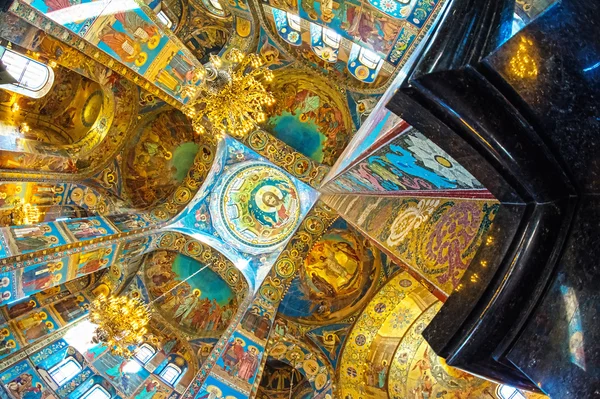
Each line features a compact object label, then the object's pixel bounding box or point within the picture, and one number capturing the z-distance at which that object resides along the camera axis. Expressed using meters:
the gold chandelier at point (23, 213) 8.96
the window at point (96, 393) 9.75
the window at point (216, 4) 9.31
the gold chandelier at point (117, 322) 8.13
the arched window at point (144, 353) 10.89
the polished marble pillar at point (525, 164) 1.74
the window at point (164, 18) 9.41
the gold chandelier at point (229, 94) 8.02
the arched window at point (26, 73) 8.84
